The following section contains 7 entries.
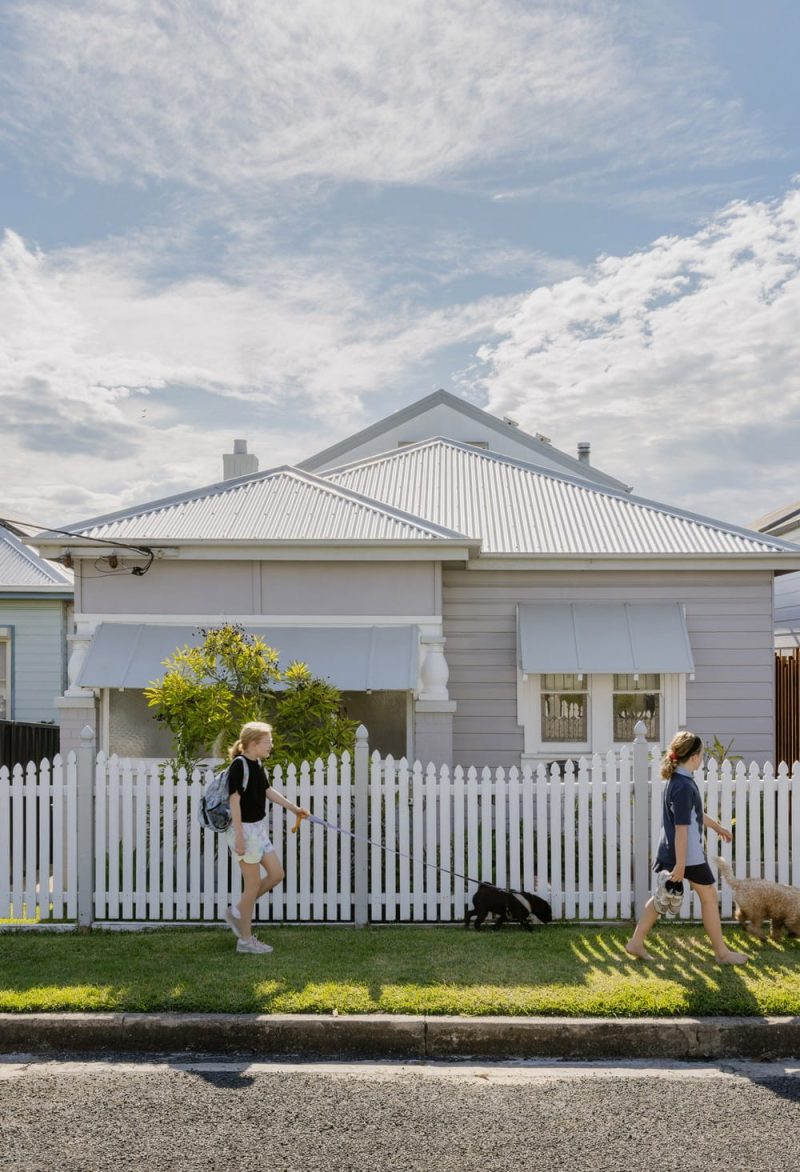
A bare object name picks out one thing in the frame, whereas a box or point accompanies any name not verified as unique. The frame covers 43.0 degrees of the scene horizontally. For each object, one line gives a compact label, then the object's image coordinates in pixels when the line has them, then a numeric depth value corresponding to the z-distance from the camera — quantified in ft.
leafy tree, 28.91
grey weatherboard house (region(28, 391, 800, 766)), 36.58
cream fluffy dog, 24.31
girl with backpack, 23.41
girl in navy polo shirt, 21.79
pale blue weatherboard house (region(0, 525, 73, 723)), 56.95
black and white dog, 25.48
